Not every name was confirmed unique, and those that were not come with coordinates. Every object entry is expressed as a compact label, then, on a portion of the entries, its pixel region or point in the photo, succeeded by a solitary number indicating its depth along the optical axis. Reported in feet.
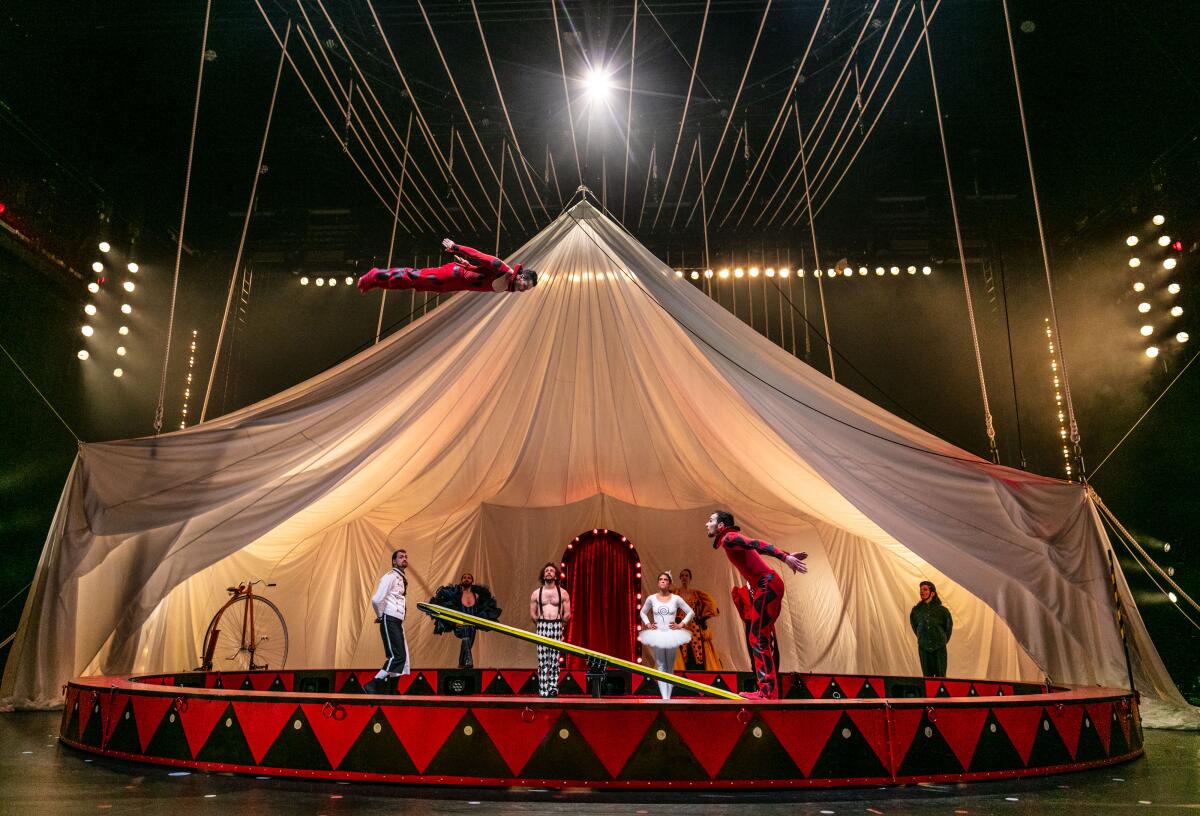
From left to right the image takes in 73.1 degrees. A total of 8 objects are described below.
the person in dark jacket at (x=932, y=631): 24.94
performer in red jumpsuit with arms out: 16.24
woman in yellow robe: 29.86
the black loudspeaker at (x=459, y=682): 25.31
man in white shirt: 18.47
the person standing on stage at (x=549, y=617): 23.17
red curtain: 33.40
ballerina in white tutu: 20.26
